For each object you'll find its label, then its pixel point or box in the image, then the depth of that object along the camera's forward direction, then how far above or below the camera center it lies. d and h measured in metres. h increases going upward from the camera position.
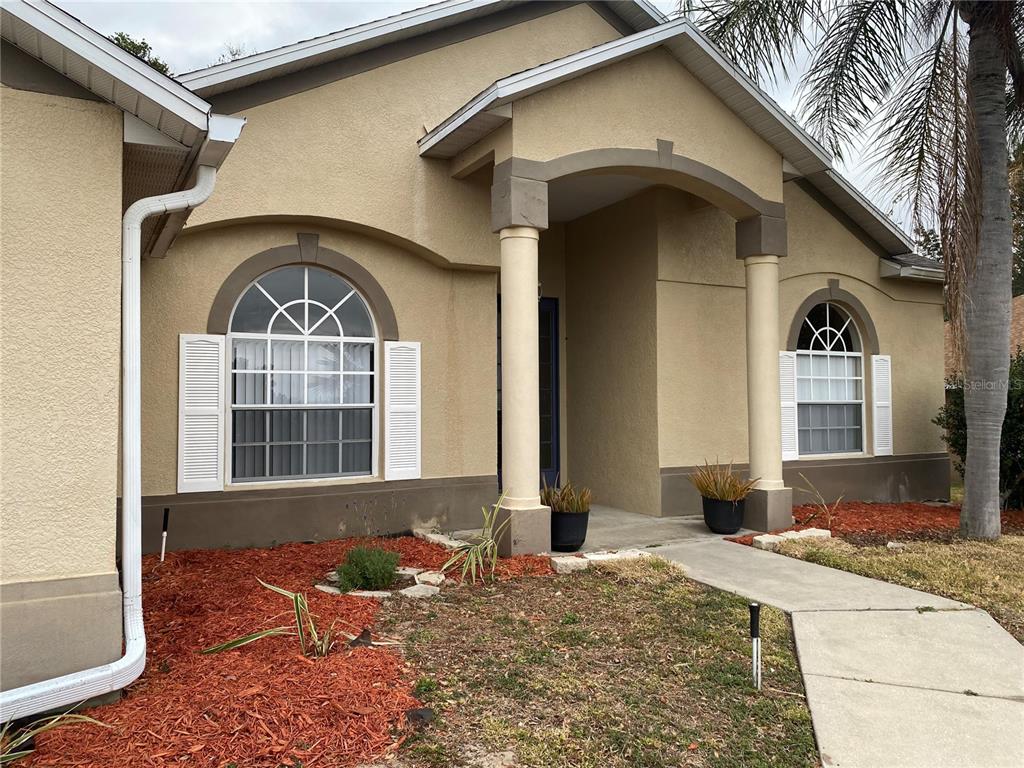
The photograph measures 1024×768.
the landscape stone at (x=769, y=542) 7.65 -1.40
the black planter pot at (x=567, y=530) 7.20 -1.18
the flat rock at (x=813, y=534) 8.06 -1.38
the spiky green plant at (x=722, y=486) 8.30 -0.89
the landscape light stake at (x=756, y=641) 3.95 -1.26
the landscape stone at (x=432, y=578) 6.12 -1.40
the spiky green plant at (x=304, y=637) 4.36 -1.36
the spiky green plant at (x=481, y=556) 6.30 -1.28
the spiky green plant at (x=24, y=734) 3.18 -1.44
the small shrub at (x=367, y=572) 5.89 -1.29
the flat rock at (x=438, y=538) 7.37 -1.34
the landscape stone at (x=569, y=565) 6.61 -1.39
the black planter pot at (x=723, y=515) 8.30 -1.22
